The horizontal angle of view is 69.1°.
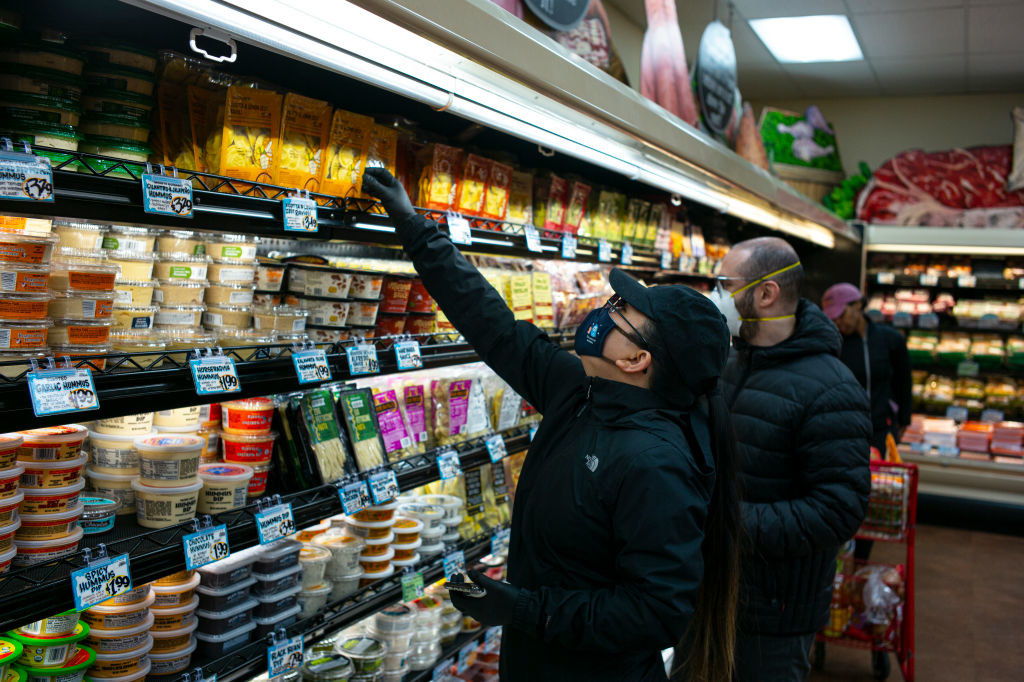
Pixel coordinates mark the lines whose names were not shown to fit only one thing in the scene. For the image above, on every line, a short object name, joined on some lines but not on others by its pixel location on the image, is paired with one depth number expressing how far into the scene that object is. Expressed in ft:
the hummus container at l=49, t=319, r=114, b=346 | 4.71
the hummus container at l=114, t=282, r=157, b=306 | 5.34
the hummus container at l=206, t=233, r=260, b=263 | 6.19
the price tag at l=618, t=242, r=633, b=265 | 11.23
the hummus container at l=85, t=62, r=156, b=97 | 5.16
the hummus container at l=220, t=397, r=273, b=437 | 6.63
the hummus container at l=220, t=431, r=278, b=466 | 6.54
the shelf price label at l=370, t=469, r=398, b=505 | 6.93
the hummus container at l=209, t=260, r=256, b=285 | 6.11
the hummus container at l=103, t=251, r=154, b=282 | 5.40
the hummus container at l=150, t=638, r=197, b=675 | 5.81
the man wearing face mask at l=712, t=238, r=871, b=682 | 7.31
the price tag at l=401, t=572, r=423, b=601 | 7.88
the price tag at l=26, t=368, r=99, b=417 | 4.09
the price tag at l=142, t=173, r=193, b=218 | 4.68
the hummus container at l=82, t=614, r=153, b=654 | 5.43
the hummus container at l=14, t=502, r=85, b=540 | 4.76
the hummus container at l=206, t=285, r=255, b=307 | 6.11
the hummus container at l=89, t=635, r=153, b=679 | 5.41
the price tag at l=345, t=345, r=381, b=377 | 6.45
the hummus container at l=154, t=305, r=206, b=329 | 5.69
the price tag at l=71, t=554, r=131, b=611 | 4.43
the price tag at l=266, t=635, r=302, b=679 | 6.20
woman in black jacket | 4.82
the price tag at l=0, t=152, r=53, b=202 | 3.99
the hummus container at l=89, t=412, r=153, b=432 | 5.83
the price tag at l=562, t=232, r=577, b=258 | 9.41
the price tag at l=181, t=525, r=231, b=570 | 5.16
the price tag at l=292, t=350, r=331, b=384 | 5.90
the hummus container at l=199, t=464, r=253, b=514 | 5.94
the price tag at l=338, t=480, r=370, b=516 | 6.59
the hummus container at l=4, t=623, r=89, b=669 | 4.97
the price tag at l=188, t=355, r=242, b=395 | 5.04
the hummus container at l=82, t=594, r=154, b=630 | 5.44
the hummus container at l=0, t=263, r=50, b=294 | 4.39
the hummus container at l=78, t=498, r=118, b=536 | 5.46
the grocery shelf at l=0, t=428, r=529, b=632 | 4.23
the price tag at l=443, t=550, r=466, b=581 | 8.45
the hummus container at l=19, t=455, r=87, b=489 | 4.82
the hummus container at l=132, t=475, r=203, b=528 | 5.58
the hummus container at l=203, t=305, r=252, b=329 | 6.13
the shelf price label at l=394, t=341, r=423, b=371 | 7.04
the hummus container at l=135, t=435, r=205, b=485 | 5.64
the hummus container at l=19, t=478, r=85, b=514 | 4.76
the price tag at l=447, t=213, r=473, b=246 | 7.44
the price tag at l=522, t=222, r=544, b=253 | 8.70
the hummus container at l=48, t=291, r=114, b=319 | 4.72
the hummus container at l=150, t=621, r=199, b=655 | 5.83
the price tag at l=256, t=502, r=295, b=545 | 5.76
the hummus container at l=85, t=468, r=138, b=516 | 5.78
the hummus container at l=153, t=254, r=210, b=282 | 5.78
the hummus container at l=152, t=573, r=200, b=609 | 5.90
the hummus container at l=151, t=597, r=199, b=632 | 5.83
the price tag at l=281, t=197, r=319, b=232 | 5.70
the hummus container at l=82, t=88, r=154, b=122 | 5.16
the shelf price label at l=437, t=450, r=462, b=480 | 7.79
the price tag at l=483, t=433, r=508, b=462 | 8.74
